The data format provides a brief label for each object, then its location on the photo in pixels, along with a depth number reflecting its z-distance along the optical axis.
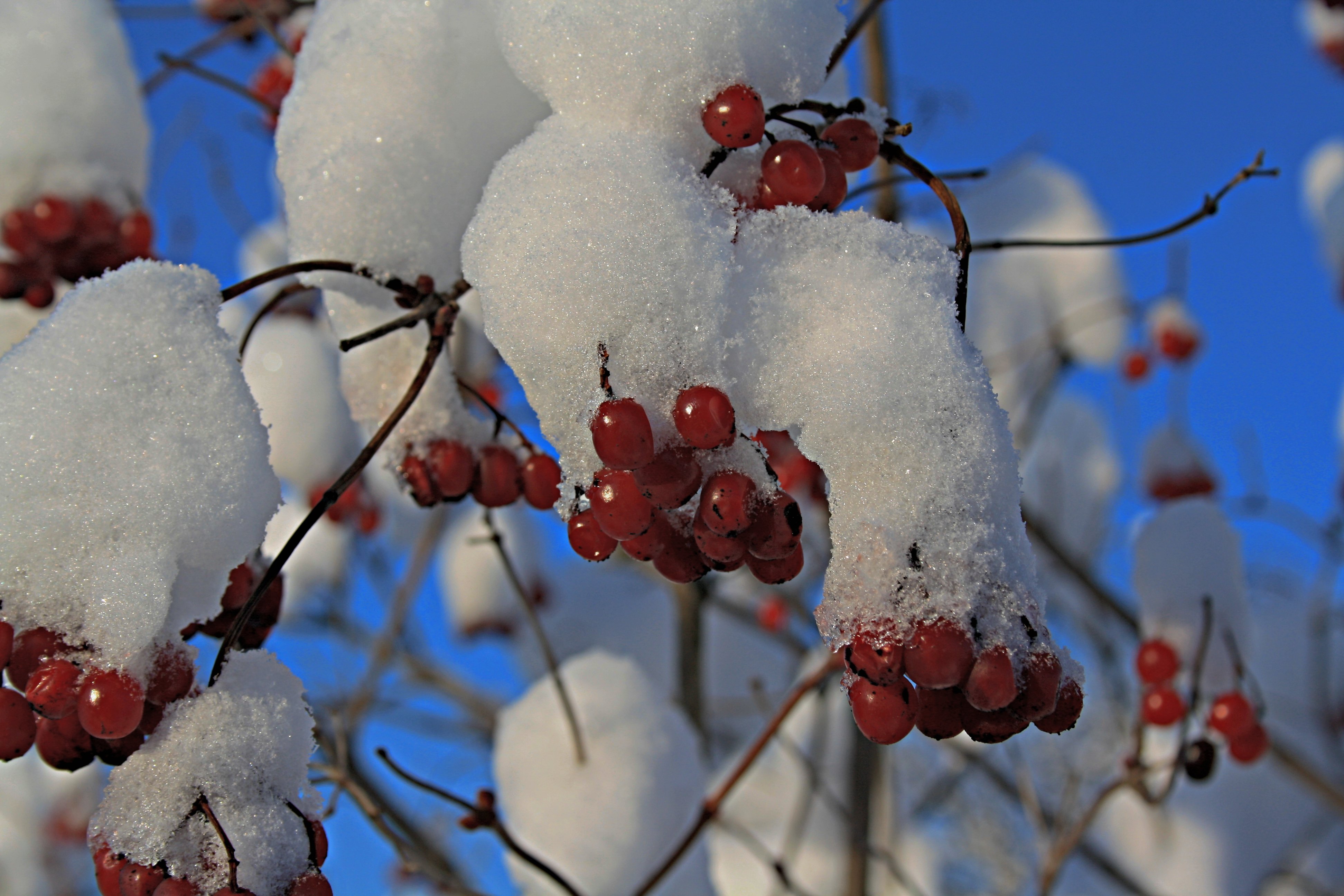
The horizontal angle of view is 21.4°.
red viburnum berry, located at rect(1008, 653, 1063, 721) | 0.50
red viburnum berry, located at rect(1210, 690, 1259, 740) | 0.72
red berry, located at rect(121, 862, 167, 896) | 0.50
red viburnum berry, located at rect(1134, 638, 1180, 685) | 0.76
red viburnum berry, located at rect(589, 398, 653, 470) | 0.50
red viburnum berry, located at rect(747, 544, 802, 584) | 0.52
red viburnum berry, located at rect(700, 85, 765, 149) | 0.51
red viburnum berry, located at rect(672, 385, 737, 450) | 0.50
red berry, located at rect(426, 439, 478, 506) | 0.56
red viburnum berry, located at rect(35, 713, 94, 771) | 0.52
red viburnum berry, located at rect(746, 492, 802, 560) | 0.51
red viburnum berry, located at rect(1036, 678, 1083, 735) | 0.50
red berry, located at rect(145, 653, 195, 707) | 0.51
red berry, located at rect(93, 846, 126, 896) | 0.51
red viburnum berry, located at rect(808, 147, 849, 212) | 0.52
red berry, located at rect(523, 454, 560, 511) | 0.57
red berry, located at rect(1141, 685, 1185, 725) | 0.75
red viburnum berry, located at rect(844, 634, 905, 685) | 0.50
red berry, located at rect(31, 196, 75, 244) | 0.72
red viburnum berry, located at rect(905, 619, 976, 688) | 0.49
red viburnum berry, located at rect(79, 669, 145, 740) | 0.50
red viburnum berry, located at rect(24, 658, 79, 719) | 0.50
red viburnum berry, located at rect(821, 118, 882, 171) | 0.53
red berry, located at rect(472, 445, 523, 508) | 0.57
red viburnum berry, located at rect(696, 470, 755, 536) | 0.50
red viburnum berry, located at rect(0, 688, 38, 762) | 0.51
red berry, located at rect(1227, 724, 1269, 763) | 0.72
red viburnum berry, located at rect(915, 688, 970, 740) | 0.50
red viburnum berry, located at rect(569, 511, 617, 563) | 0.52
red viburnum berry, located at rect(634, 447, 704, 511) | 0.51
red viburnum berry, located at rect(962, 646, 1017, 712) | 0.49
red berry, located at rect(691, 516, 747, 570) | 0.51
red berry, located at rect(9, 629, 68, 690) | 0.51
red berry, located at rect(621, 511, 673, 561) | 0.52
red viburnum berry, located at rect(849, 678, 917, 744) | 0.50
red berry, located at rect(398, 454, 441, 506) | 0.57
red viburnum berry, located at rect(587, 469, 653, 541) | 0.51
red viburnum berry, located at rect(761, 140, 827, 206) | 0.52
